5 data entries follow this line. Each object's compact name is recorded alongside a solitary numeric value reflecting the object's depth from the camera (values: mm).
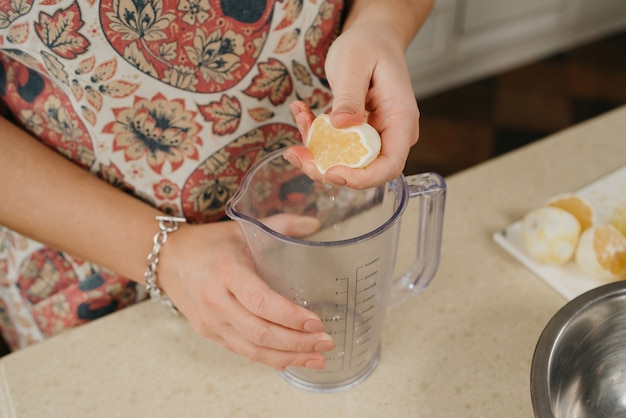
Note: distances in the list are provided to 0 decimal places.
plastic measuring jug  547
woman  595
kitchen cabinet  2352
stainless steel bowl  537
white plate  701
